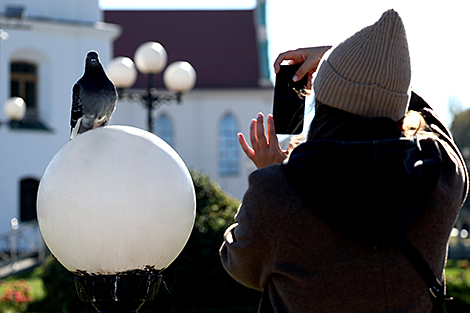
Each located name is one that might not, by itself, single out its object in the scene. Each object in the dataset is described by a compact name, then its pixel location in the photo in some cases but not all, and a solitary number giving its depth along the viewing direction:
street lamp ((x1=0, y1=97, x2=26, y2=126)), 28.68
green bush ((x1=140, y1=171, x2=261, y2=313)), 17.09
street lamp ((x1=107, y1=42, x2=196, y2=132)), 21.19
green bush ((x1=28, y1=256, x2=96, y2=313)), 17.50
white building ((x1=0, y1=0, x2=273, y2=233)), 42.94
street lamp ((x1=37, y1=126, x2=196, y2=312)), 4.16
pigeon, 5.99
